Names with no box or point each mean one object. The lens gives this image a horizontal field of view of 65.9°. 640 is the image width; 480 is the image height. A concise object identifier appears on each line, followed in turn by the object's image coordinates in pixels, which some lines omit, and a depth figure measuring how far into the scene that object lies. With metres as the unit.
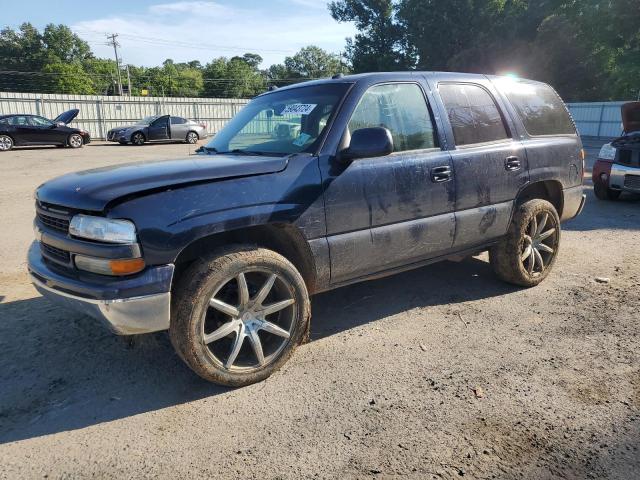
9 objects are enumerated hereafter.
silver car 23.58
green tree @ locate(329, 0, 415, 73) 51.56
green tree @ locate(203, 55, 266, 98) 97.19
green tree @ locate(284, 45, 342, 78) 108.88
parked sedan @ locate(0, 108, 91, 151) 19.52
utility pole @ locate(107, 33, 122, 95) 78.86
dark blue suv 2.66
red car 8.63
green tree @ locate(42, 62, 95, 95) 71.31
